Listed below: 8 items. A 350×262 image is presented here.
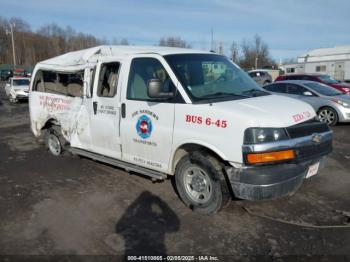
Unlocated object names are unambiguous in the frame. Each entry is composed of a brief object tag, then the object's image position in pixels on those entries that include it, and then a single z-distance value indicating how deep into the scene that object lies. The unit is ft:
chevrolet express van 11.88
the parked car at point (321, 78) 47.92
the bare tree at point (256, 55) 241.14
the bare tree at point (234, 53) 195.11
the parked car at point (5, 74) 160.56
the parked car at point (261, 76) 95.22
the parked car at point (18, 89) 63.82
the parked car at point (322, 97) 33.14
